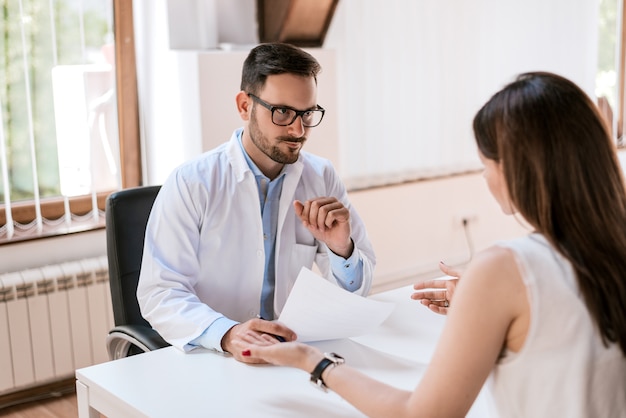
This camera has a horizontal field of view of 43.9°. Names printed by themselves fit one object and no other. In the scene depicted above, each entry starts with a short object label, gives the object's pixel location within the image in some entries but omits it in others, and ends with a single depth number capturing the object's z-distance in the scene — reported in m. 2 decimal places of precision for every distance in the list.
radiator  3.03
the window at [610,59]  5.04
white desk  1.40
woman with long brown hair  1.11
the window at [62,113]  3.05
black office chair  2.07
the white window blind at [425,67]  3.93
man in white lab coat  1.95
